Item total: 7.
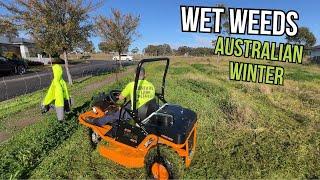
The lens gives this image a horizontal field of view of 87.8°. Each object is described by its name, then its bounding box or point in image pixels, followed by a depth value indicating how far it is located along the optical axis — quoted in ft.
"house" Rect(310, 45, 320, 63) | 88.70
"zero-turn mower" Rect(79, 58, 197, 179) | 8.40
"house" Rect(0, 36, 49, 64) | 76.16
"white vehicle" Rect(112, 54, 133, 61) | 109.99
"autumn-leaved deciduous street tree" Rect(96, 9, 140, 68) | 52.20
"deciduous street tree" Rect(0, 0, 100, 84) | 27.83
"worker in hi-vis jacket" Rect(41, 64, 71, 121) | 13.69
